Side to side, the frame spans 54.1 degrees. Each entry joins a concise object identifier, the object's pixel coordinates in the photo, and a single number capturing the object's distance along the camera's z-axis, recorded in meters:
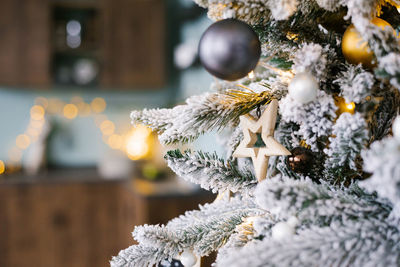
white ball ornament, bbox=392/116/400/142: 0.30
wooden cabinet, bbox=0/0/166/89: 2.89
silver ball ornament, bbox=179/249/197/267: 0.45
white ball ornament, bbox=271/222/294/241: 0.33
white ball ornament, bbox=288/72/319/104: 0.36
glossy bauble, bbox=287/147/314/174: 0.43
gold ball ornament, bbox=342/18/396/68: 0.35
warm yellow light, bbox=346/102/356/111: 0.40
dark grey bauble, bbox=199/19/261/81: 0.38
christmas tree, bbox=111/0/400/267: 0.30
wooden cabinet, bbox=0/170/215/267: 2.72
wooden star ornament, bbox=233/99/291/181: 0.42
